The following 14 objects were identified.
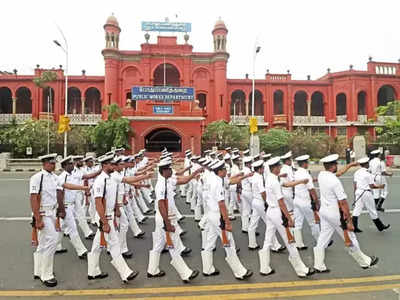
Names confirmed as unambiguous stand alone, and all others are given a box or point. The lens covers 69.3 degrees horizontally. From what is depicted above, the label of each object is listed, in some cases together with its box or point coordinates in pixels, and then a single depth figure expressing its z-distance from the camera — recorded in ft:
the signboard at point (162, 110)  76.79
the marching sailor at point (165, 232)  12.92
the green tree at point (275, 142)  79.46
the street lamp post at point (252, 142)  58.86
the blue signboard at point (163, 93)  75.51
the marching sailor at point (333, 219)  13.37
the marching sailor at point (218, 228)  13.00
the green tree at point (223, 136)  78.02
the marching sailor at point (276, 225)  13.37
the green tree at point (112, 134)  71.72
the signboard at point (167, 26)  92.84
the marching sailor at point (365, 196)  20.68
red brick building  90.68
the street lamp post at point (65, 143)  64.16
